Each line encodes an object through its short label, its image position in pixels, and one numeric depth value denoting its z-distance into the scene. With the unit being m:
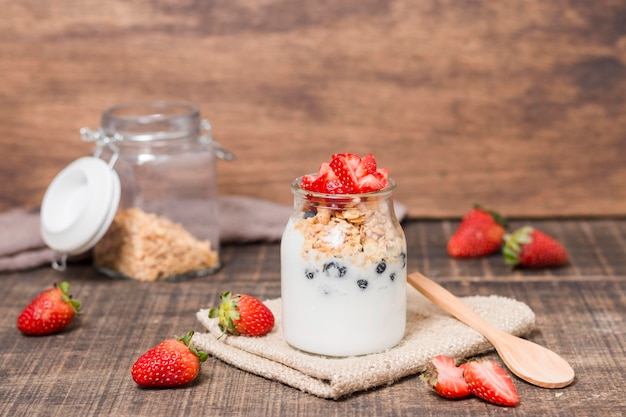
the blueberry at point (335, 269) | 0.71
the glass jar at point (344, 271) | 0.71
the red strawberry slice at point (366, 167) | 0.72
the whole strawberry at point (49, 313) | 0.79
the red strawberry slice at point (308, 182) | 0.73
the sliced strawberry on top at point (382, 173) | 0.73
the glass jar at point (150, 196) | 0.91
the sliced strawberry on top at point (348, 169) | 0.72
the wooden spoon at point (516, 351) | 0.72
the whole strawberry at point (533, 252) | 0.93
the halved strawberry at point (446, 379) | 0.70
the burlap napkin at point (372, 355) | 0.71
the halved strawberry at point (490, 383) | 0.69
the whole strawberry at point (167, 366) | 0.71
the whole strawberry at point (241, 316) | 0.75
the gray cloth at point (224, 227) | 0.96
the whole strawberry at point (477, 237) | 0.96
